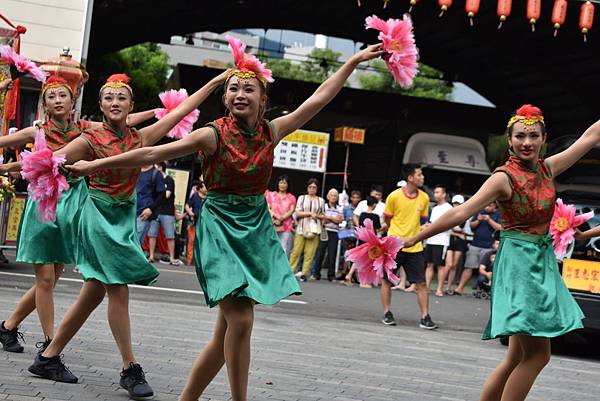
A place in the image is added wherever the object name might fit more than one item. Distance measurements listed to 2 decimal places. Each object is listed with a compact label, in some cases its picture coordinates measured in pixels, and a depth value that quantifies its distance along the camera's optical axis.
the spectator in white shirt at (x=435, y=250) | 16.75
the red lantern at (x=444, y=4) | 19.48
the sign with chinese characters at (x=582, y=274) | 10.41
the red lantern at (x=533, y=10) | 19.91
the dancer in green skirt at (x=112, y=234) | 5.93
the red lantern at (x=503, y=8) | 20.03
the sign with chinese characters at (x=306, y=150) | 22.09
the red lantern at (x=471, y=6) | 19.77
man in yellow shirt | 11.88
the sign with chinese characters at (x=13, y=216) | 13.61
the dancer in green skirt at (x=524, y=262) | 5.15
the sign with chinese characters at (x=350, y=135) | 23.73
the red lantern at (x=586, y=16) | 19.91
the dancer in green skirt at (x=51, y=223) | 6.72
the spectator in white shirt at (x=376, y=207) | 18.25
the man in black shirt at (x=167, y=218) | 17.31
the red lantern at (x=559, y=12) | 19.94
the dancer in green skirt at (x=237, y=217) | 4.85
